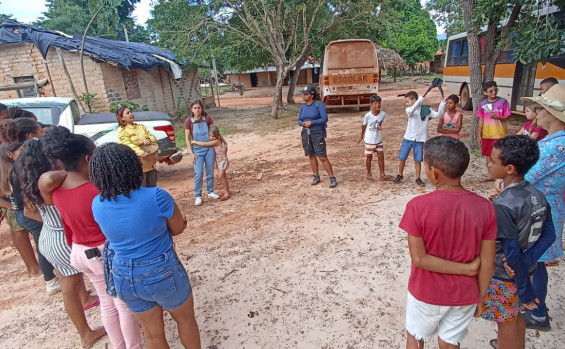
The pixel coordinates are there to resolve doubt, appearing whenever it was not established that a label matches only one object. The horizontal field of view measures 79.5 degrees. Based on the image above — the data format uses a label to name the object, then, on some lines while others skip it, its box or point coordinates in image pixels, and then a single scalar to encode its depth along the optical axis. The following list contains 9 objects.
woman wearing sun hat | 2.21
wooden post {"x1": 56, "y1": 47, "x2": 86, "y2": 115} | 9.74
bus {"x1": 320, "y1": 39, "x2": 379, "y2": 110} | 11.69
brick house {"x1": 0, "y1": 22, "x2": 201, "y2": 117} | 10.82
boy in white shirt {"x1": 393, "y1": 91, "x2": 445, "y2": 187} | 4.70
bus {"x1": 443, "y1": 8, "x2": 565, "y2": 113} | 8.03
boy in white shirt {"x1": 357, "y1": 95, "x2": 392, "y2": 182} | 5.09
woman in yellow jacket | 4.29
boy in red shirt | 1.55
